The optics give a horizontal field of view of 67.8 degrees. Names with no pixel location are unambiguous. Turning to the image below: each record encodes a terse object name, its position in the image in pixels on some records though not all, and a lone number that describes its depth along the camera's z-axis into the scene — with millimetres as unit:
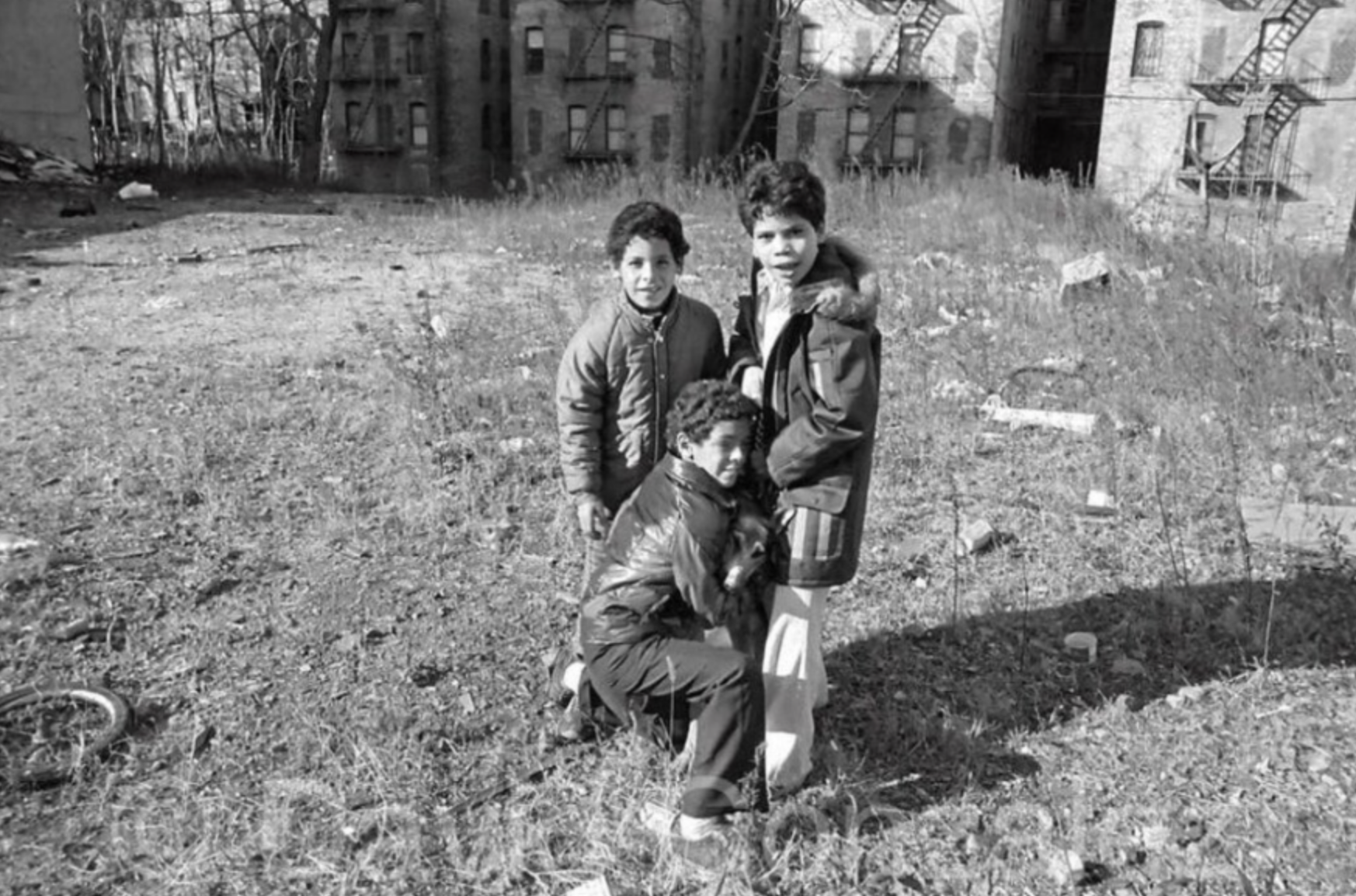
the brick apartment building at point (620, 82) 28453
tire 2887
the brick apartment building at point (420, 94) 30328
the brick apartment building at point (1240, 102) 24766
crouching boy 2502
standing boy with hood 2477
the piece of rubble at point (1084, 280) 8438
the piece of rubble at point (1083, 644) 3580
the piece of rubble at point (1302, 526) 4227
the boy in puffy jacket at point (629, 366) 2936
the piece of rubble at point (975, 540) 4391
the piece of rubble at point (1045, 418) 5836
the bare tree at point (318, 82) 24344
